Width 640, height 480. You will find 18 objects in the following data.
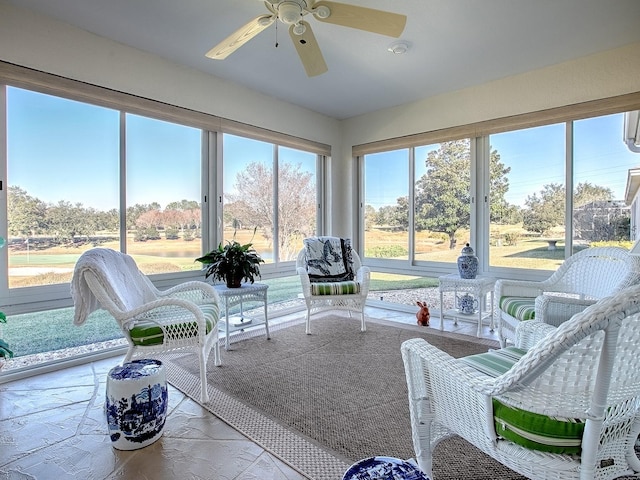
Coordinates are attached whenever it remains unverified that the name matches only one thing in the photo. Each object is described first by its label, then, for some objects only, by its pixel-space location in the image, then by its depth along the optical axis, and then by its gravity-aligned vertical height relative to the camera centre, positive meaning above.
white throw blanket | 2.05 -0.28
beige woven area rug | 1.67 -1.01
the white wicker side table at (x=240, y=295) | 3.05 -0.51
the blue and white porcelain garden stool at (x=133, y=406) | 1.66 -0.80
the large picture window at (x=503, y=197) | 3.23 +0.42
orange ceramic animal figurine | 3.85 -0.86
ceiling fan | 1.93 +1.24
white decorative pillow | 3.99 -0.25
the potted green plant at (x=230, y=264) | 3.13 -0.24
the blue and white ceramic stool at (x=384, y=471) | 0.92 -0.62
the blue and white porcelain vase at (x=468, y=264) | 3.53 -0.28
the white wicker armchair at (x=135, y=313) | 2.06 -0.47
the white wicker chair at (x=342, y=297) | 3.59 -0.61
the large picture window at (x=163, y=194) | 3.17 +0.42
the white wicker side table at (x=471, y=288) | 3.46 -0.52
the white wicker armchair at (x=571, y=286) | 2.28 -0.39
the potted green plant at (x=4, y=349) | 2.25 -0.70
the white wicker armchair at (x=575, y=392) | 0.85 -0.44
